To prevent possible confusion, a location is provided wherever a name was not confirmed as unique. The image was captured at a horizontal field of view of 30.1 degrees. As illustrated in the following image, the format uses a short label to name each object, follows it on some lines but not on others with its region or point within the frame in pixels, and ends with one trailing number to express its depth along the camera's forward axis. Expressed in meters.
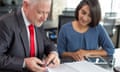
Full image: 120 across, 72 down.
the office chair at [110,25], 3.83
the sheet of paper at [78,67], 1.42
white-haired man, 1.44
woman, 2.04
